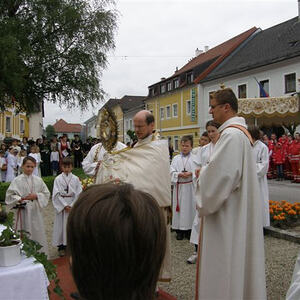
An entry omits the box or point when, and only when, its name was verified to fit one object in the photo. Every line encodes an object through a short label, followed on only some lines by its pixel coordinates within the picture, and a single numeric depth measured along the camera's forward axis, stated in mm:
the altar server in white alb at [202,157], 4828
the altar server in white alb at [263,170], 6219
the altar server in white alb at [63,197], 5809
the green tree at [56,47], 15945
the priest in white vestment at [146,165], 3848
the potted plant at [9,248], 2588
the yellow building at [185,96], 34312
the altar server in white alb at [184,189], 6430
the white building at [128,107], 55988
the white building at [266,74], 19031
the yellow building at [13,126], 40594
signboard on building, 34338
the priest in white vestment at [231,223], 2740
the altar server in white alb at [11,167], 13617
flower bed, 6785
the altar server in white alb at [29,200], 5074
